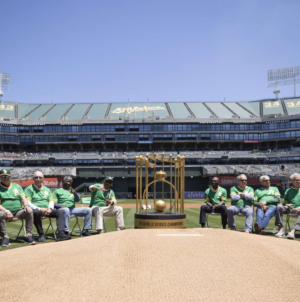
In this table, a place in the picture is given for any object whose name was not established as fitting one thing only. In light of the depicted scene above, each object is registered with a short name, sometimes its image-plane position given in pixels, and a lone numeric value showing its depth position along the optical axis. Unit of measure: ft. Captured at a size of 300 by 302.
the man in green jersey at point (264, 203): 30.63
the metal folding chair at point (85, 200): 40.39
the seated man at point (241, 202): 32.32
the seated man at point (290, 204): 30.78
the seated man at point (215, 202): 33.94
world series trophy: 31.60
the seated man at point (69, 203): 31.55
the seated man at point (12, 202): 28.17
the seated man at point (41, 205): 29.53
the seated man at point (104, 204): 32.86
